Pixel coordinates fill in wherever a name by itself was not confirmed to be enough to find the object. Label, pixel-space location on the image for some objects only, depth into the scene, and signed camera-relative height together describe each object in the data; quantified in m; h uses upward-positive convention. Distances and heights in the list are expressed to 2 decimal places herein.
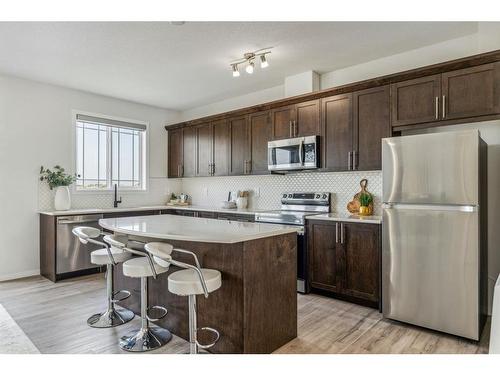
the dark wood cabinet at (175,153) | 6.00 +0.64
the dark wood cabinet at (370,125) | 3.44 +0.68
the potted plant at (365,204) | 3.73 -0.19
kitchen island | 2.25 -0.70
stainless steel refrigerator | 2.56 -0.36
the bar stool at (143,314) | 2.45 -1.01
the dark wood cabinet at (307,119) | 4.03 +0.87
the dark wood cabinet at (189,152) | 5.73 +0.63
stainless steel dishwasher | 4.32 -0.81
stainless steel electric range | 3.78 -0.32
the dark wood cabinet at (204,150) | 5.43 +0.64
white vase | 4.62 -0.17
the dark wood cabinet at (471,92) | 2.77 +0.85
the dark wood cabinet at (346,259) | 3.28 -0.76
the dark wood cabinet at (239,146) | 4.86 +0.63
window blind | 5.09 +1.08
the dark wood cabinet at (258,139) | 4.59 +0.69
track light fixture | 3.53 +1.47
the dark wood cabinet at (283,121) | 4.28 +0.89
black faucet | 5.33 -0.23
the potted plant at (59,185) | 4.63 +0.03
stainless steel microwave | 3.99 +0.44
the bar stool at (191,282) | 2.02 -0.59
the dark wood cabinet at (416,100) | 3.08 +0.86
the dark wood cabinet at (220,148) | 5.15 +0.63
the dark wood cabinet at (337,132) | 3.75 +0.66
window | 5.15 +0.57
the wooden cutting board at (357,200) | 3.92 -0.15
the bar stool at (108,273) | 2.87 -0.81
